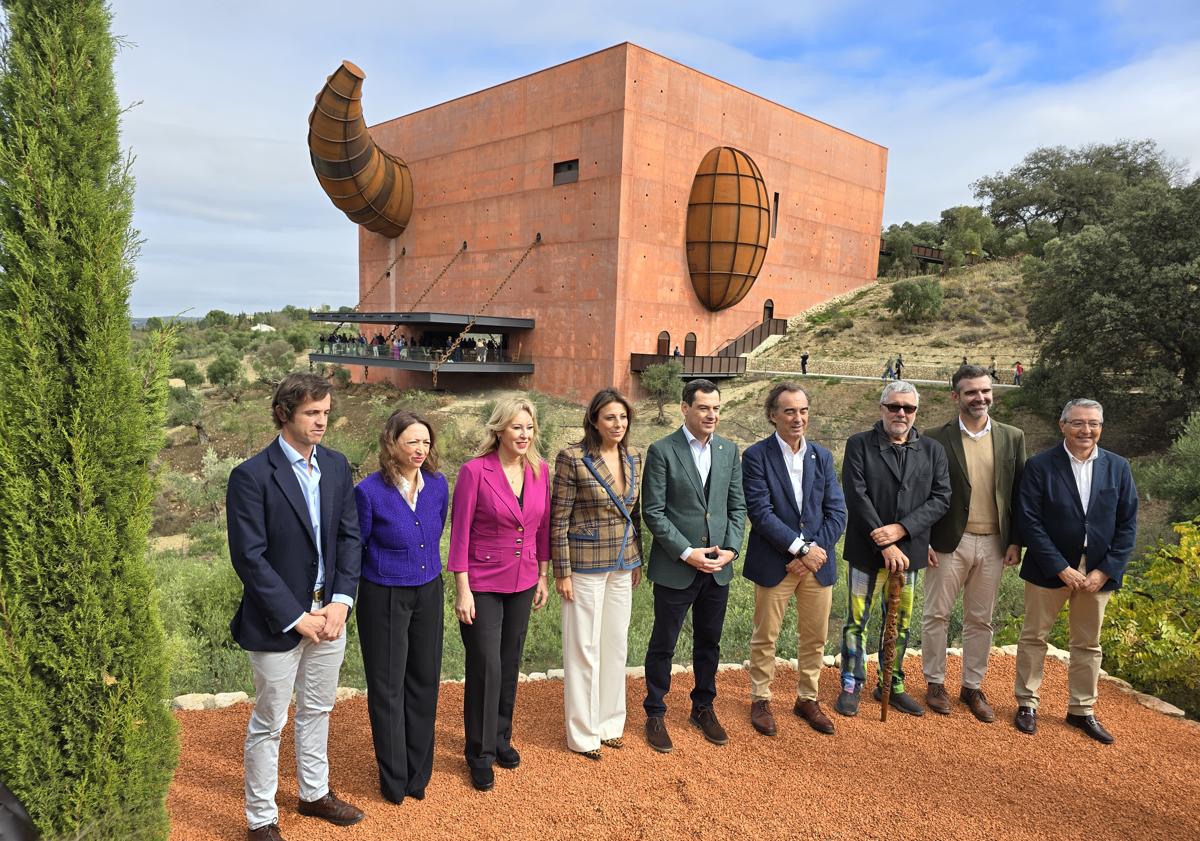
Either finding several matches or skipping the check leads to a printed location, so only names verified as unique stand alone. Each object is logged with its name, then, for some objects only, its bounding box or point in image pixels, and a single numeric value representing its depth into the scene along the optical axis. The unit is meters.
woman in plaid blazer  3.67
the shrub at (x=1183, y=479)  10.95
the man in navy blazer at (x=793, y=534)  4.11
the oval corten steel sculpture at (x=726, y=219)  24.19
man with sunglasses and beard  4.21
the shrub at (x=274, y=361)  37.25
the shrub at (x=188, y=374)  34.81
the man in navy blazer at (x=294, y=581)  2.76
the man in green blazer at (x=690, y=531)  3.87
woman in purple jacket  3.17
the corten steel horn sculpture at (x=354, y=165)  22.44
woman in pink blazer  3.40
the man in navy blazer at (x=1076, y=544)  4.19
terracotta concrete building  23.02
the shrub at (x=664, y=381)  23.17
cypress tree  2.35
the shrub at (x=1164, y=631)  4.87
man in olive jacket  4.39
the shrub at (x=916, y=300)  30.52
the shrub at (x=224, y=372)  35.03
